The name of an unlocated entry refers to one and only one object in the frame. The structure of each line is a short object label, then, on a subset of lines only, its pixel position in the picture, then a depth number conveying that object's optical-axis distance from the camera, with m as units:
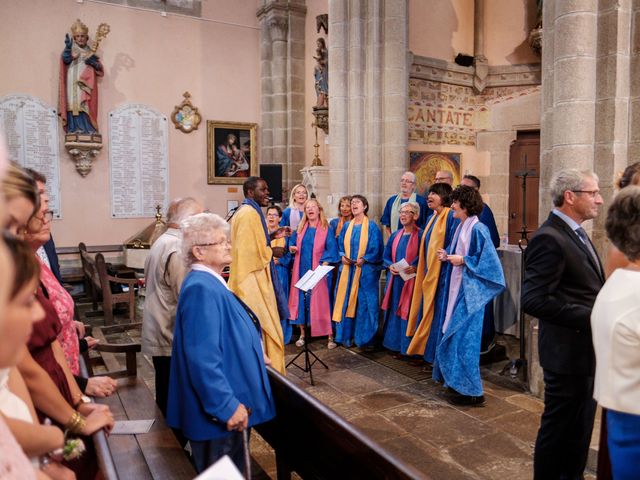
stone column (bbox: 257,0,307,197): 10.70
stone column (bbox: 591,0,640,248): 3.90
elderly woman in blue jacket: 2.16
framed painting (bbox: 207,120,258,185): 10.66
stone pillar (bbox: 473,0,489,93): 7.80
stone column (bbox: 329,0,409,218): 6.51
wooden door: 8.00
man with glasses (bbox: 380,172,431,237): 5.97
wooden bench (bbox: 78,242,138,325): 7.00
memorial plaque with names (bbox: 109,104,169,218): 9.84
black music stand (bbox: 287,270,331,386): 4.70
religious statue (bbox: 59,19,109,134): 9.05
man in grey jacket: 3.13
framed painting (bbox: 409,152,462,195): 7.35
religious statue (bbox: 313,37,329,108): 8.72
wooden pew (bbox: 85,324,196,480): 1.94
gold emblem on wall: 10.30
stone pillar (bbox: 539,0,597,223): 3.89
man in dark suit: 2.56
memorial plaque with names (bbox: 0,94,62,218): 8.94
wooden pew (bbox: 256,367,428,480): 1.81
